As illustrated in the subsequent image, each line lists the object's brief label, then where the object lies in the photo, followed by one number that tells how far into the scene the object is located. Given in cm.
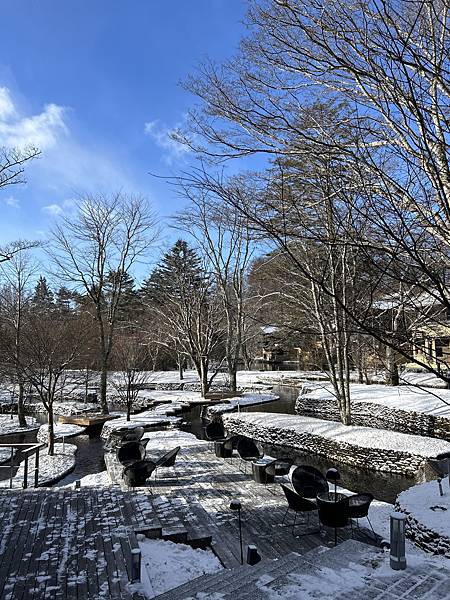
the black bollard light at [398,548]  350
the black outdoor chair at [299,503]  573
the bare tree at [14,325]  1520
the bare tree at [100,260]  2017
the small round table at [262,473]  784
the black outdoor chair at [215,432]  1077
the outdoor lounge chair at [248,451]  885
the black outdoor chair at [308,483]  655
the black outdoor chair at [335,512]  541
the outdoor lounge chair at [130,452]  873
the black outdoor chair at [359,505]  549
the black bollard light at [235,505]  552
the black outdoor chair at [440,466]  770
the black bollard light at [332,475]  687
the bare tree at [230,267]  2167
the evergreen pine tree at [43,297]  4022
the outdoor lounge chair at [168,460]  815
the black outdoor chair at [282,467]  794
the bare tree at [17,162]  752
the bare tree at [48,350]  1281
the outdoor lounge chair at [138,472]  740
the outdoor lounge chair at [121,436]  1112
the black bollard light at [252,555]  439
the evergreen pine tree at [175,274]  2556
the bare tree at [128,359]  1756
